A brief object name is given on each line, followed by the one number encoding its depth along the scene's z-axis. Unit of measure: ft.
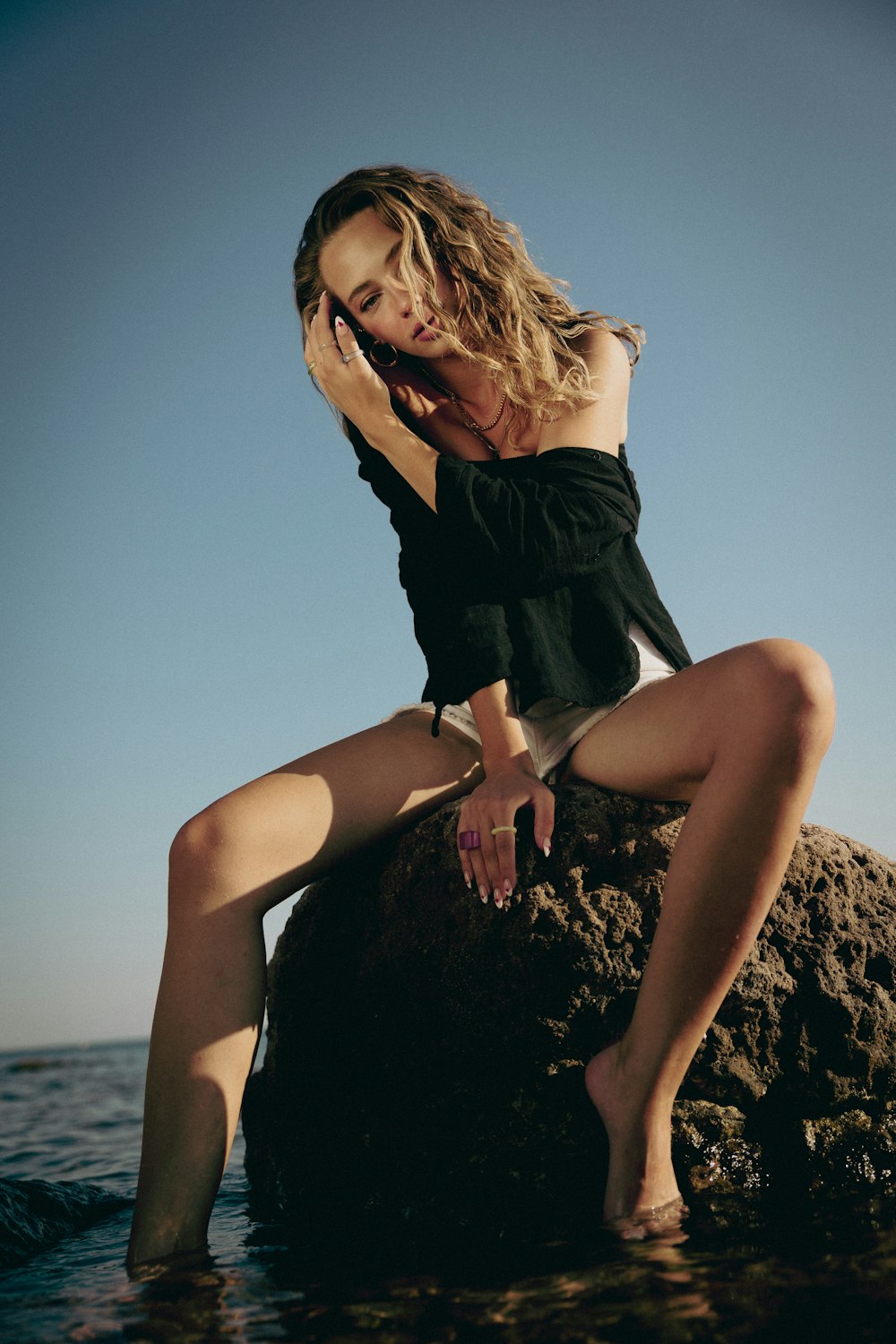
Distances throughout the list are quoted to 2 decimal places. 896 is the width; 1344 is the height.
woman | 6.91
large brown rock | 7.99
